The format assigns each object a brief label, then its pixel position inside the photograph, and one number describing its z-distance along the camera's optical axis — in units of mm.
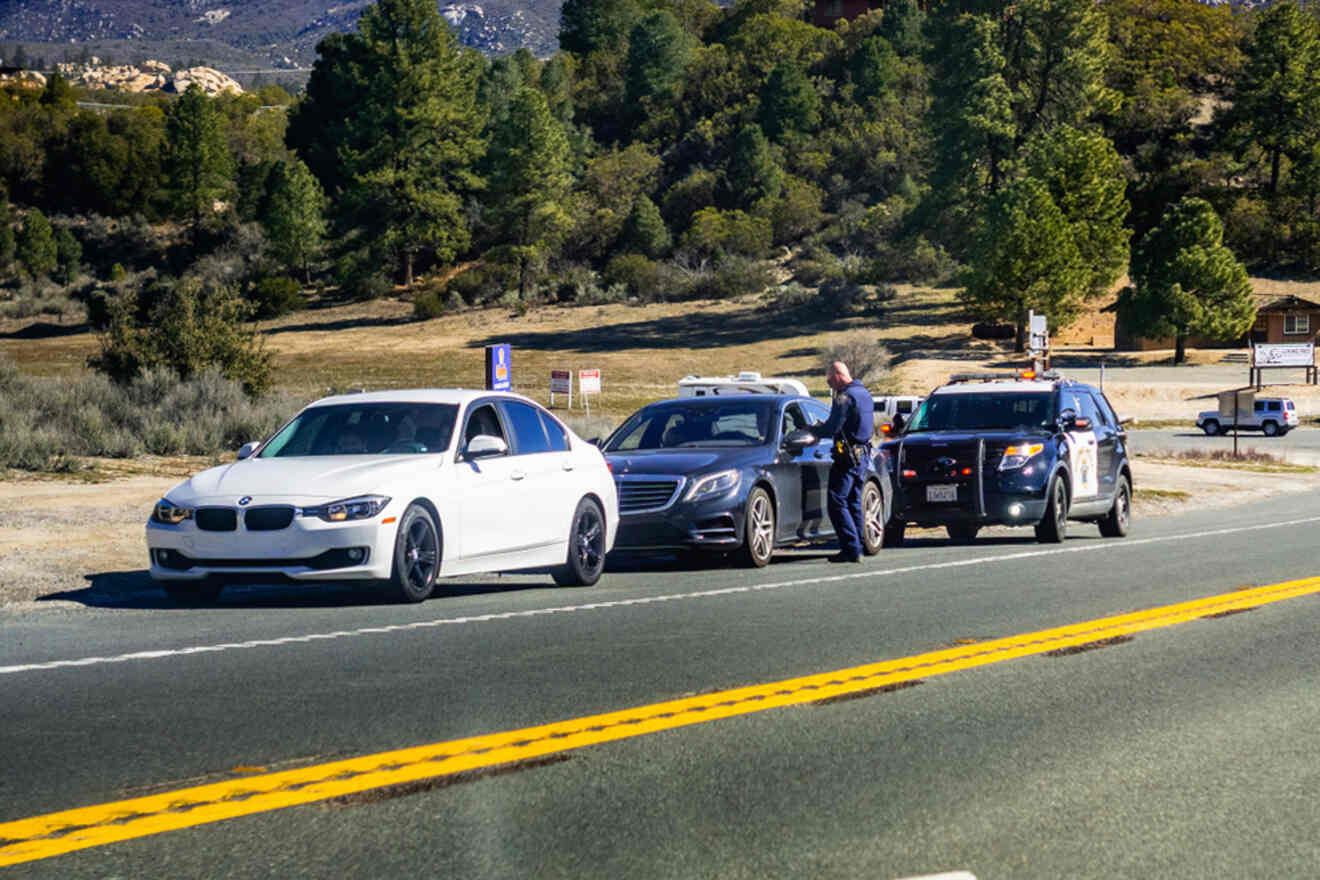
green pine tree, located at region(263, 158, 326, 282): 100500
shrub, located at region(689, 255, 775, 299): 96000
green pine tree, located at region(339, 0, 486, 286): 97375
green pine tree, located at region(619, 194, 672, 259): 108312
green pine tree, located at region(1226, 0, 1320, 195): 94312
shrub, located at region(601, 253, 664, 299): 98438
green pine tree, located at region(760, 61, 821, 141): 124188
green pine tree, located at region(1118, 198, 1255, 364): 76188
